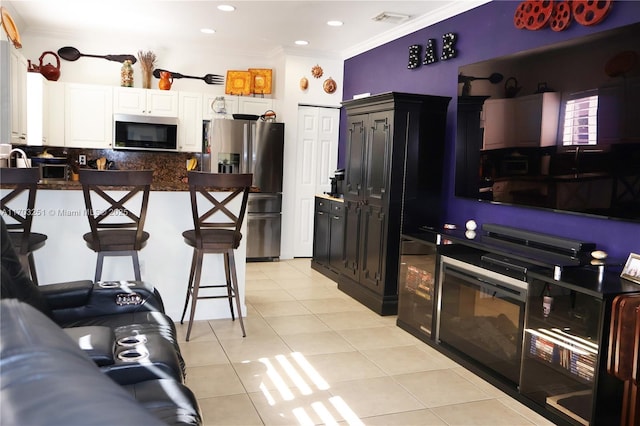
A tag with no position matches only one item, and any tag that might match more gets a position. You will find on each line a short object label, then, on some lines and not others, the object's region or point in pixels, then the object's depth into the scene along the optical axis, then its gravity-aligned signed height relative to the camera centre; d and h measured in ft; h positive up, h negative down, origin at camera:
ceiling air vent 15.85 +4.68
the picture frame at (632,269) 8.56 -1.54
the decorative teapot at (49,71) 19.86 +3.16
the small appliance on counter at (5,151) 12.59 +0.03
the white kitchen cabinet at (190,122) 21.30 +1.55
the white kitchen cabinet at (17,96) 14.26 +1.66
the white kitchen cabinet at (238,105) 21.54 +2.37
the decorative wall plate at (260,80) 22.47 +3.58
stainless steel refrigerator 20.89 -0.09
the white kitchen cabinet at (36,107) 18.12 +1.65
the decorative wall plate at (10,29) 13.30 +3.25
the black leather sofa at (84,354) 1.97 -2.14
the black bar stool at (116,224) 10.72 -1.35
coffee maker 19.65 -0.71
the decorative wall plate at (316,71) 21.95 +3.95
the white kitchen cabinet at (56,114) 19.61 +1.54
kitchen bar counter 12.26 -2.34
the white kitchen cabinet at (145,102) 20.53 +2.25
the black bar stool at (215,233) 11.67 -1.72
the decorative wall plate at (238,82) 22.26 +3.40
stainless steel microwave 20.33 +1.01
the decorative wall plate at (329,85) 22.20 +3.41
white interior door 22.27 +0.13
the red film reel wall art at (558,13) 10.38 +3.46
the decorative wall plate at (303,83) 21.88 +3.41
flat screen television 9.11 +0.96
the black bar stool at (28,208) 9.99 -1.11
